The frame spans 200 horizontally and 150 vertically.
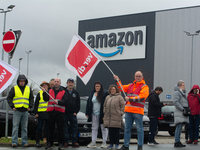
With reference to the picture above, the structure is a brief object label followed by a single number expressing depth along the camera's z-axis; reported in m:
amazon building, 49.47
